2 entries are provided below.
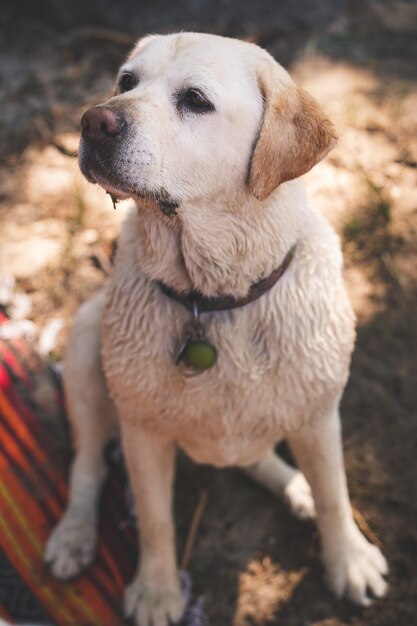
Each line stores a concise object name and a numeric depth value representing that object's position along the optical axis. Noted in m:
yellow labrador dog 1.79
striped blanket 2.46
